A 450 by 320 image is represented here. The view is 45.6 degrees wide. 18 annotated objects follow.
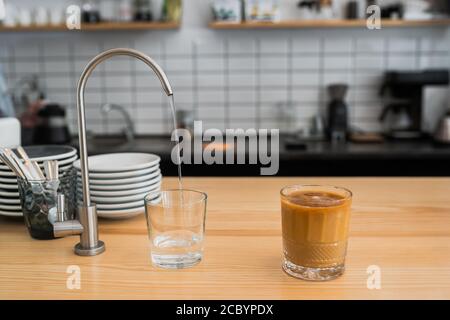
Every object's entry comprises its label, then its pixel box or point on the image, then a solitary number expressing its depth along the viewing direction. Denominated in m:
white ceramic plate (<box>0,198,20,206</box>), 1.18
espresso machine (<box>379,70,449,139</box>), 2.82
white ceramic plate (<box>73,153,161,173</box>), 1.31
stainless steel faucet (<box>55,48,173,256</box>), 0.99
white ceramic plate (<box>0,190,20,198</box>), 1.18
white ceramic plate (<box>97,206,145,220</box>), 1.17
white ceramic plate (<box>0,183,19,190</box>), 1.18
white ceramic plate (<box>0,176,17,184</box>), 1.18
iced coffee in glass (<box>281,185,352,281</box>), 0.88
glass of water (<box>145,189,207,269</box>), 0.95
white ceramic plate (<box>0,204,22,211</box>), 1.19
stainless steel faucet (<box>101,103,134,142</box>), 3.03
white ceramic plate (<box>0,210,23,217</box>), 1.19
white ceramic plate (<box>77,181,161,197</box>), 1.17
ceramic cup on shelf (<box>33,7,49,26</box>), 2.98
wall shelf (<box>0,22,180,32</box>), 2.87
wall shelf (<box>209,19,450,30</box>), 2.81
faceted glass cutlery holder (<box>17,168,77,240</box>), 1.07
